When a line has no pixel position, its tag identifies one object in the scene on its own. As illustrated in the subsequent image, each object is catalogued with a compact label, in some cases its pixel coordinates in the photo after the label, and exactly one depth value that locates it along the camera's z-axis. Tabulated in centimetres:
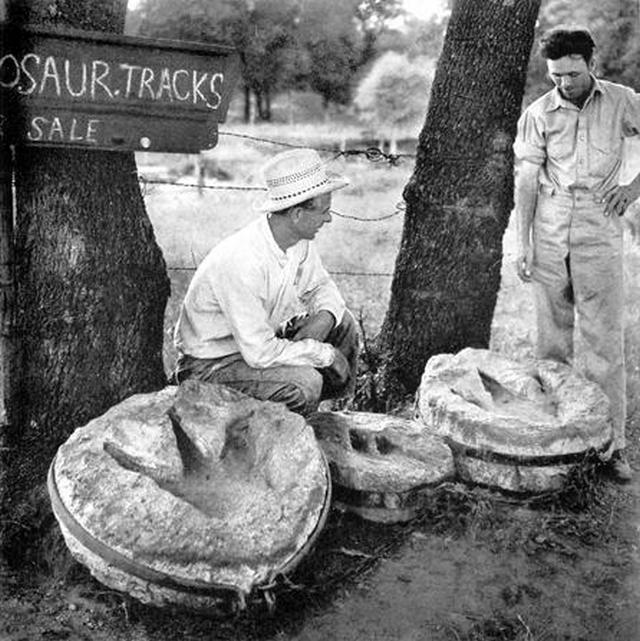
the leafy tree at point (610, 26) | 799
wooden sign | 288
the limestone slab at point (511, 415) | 356
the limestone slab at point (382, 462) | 334
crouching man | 345
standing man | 402
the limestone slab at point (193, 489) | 260
